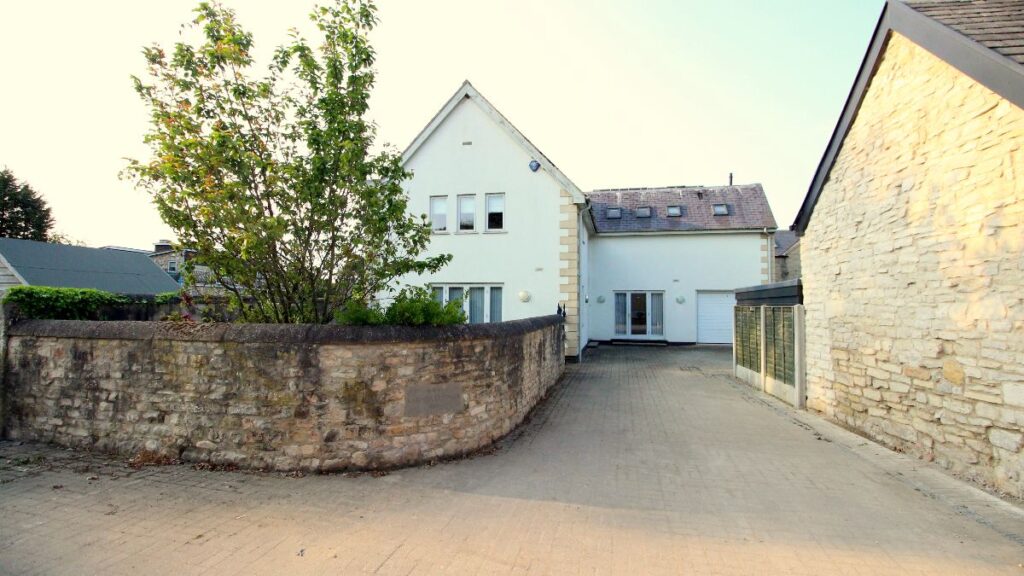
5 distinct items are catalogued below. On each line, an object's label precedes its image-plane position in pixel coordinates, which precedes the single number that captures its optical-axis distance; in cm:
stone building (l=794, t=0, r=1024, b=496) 458
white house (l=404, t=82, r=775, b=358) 1454
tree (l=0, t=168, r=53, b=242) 3219
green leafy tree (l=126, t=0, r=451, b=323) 560
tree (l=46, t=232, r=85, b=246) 3594
